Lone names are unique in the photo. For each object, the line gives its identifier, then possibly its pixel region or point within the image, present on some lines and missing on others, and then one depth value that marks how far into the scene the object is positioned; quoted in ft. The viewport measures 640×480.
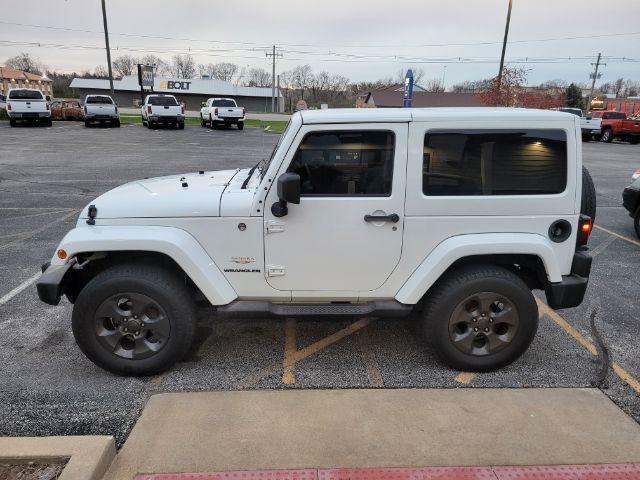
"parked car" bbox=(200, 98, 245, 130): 94.48
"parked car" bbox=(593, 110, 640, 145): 93.35
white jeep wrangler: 10.80
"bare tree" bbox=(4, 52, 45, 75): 363.97
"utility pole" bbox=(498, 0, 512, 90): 89.92
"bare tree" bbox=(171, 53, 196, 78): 358.84
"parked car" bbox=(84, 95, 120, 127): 89.00
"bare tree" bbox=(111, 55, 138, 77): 337.97
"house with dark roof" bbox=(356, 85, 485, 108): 218.18
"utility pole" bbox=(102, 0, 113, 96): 114.93
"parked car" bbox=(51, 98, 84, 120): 106.63
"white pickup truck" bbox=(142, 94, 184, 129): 88.99
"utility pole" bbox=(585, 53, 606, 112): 242.37
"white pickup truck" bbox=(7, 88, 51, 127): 82.21
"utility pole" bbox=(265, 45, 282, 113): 214.69
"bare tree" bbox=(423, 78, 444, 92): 337.31
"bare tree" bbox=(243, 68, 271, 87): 365.61
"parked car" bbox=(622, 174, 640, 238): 24.22
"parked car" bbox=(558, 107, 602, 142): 94.84
